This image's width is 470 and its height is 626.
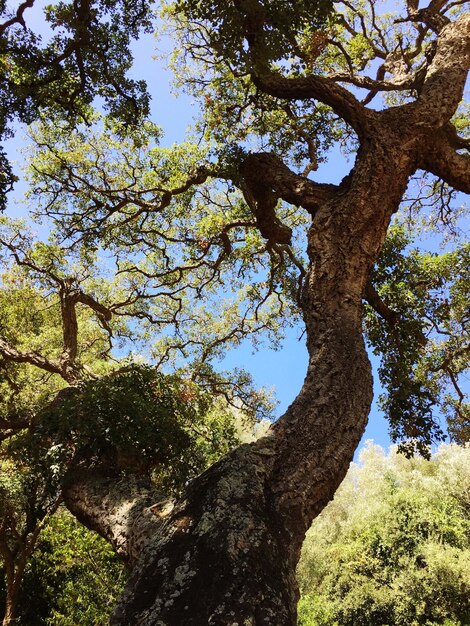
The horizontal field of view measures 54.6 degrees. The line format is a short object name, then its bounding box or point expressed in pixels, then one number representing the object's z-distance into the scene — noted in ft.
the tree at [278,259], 7.59
